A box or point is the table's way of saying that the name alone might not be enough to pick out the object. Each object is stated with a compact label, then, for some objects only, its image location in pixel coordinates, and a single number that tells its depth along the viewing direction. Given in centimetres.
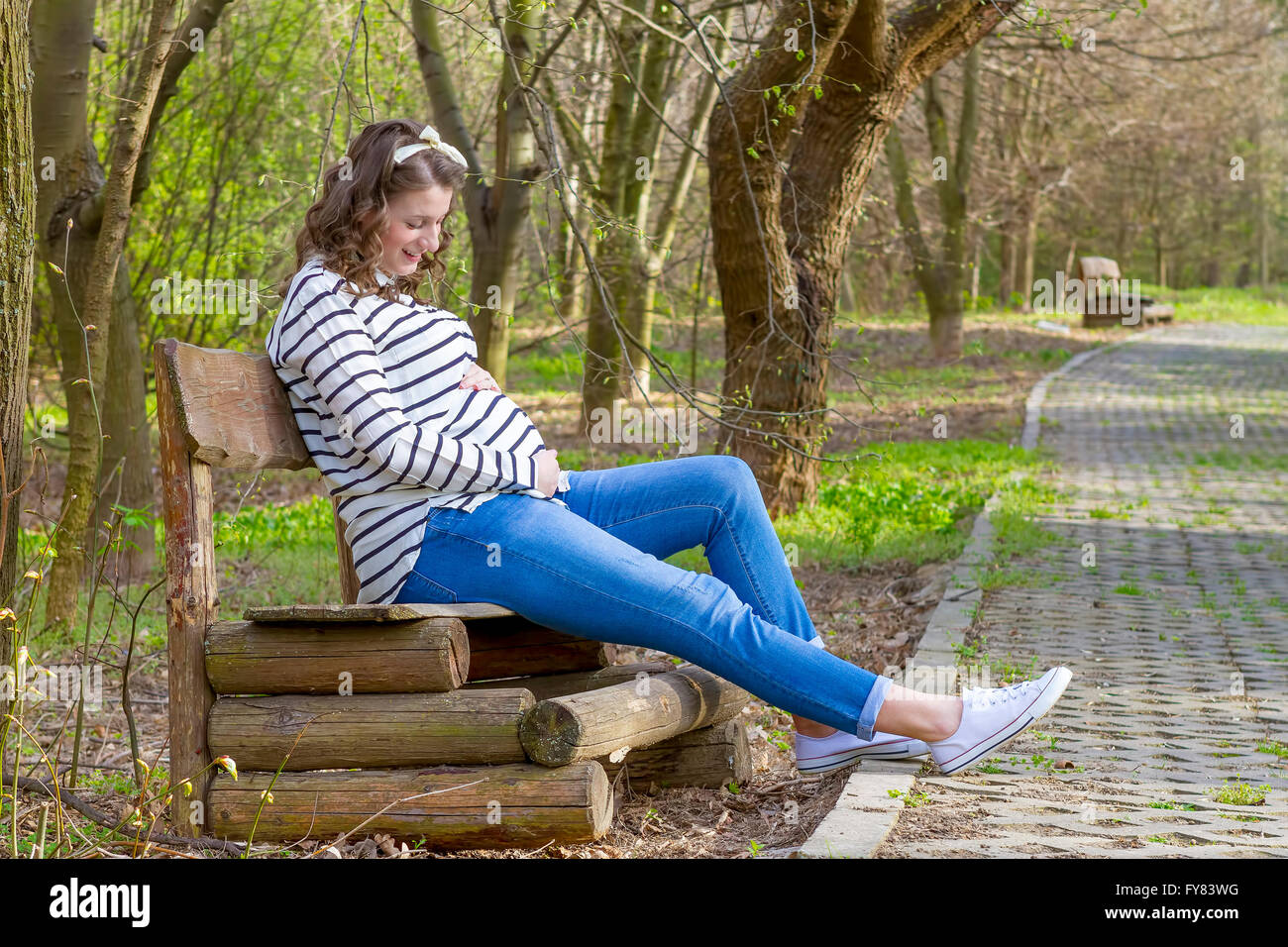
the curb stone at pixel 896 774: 328
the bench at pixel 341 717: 313
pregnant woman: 338
